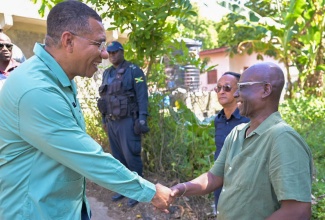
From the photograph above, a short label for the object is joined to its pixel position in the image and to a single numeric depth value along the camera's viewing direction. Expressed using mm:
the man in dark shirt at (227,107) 3879
